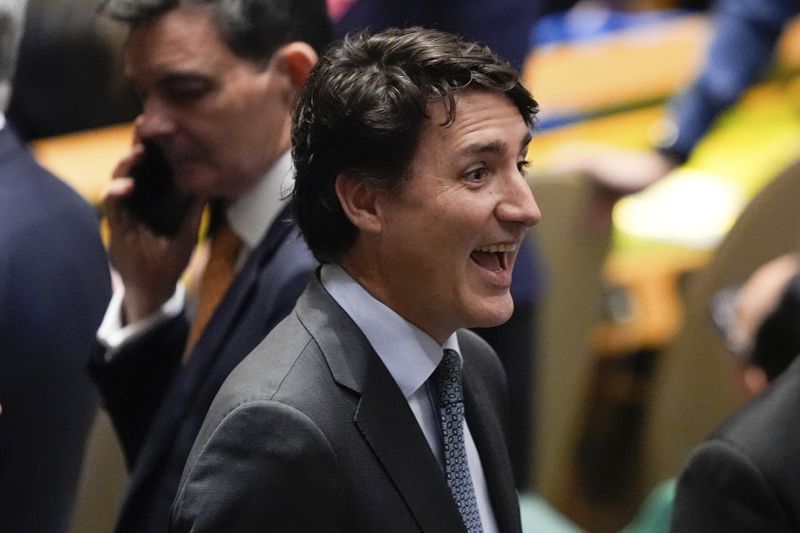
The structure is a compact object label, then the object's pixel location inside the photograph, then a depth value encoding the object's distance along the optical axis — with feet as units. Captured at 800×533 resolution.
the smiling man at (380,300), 15.14
